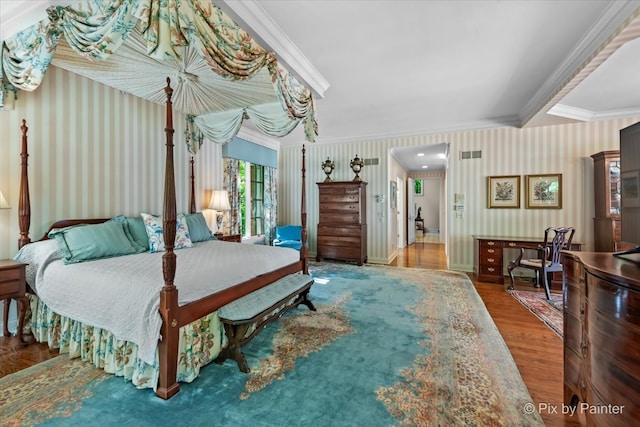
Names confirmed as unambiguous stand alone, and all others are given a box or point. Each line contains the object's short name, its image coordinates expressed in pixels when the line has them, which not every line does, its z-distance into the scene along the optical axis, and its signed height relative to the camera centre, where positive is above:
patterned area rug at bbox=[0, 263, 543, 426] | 1.54 -1.15
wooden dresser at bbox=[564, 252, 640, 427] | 1.03 -0.57
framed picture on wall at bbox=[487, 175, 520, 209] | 4.82 +0.41
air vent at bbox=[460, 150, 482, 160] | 5.03 +1.11
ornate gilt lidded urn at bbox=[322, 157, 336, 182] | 5.94 +1.04
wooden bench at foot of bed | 2.00 -0.77
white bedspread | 1.73 -0.53
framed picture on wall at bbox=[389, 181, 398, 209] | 6.23 +0.45
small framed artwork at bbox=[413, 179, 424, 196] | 11.78 +1.14
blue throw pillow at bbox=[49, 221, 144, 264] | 2.34 -0.27
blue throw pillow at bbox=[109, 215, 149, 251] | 2.95 -0.23
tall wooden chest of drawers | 5.54 -0.16
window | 5.44 +0.31
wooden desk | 4.25 -0.65
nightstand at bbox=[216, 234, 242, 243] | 4.23 -0.39
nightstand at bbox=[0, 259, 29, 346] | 2.13 -0.58
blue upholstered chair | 5.61 -0.44
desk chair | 3.63 -0.63
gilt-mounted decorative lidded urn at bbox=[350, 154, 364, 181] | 5.68 +1.03
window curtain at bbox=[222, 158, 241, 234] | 4.89 +0.39
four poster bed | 1.71 -0.63
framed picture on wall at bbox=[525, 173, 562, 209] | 4.59 +0.39
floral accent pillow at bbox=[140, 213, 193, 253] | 2.99 -0.23
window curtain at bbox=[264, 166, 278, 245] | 5.82 +0.21
